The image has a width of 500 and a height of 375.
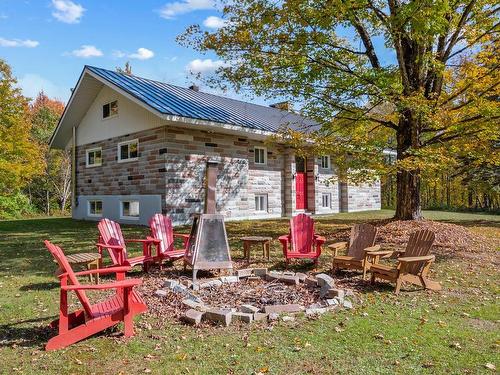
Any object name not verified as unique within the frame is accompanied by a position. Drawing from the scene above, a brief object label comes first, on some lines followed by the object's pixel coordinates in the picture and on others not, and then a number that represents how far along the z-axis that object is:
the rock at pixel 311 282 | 5.68
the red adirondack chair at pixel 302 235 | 7.37
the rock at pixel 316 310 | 4.55
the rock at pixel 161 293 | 5.26
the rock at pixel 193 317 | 4.26
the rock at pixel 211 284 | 5.72
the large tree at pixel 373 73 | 9.20
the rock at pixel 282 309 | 4.52
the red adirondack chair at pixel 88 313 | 3.73
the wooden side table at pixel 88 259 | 5.99
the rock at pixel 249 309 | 4.46
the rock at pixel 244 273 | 6.16
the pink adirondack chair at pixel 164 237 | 6.89
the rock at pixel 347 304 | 4.83
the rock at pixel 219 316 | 4.25
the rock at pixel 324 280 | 5.35
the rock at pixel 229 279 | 5.97
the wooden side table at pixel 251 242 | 7.50
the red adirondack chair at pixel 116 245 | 6.19
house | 13.30
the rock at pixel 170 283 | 5.64
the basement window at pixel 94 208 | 17.22
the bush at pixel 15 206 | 23.02
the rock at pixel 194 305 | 4.69
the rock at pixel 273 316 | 4.36
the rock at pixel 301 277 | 5.85
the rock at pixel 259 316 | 4.36
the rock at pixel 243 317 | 4.29
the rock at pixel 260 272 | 6.21
